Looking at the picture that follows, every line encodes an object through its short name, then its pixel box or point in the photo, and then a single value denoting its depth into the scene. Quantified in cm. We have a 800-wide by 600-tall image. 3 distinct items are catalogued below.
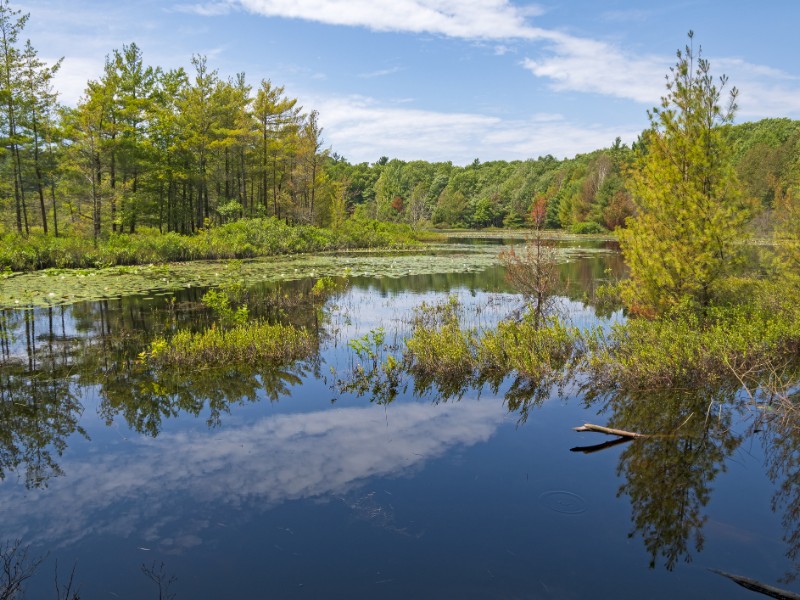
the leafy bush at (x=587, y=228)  7525
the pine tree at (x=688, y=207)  1051
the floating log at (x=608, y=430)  690
